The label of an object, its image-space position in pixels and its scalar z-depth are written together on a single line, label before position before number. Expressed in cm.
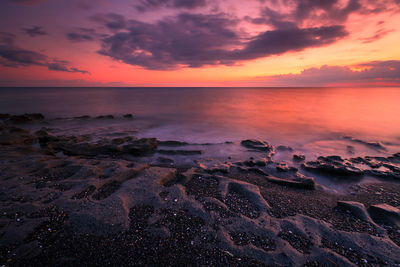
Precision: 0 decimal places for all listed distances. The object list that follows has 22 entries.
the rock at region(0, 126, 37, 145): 888
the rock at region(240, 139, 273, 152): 932
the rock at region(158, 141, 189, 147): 995
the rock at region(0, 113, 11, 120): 1662
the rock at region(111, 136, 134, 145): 932
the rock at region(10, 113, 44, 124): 1534
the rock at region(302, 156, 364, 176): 648
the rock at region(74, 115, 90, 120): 1834
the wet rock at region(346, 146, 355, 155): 941
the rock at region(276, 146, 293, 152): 950
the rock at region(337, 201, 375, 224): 397
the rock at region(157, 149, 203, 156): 854
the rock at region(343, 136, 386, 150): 1010
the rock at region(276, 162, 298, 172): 677
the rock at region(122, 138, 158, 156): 824
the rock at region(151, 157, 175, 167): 716
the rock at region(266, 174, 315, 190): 548
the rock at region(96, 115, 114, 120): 1877
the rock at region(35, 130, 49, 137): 1063
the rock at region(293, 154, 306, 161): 815
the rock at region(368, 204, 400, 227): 386
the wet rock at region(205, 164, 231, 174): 640
